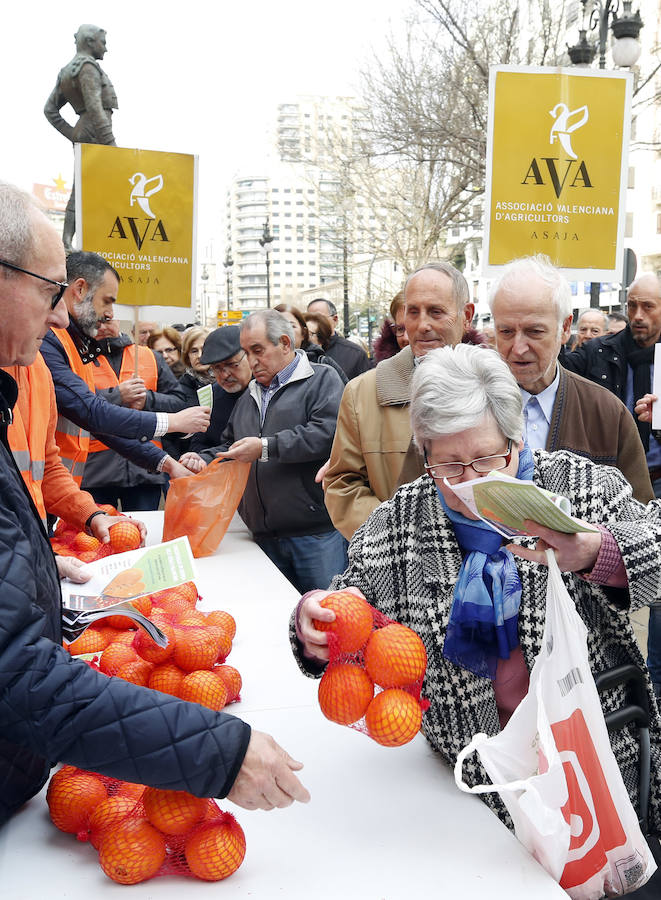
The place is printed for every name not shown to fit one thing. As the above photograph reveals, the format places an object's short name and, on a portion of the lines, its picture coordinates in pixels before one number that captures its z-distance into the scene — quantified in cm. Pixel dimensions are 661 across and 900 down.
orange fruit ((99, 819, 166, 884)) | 139
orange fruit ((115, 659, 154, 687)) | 198
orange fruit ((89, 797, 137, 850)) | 146
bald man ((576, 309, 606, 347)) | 874
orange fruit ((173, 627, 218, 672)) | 199
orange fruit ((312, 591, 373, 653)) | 156
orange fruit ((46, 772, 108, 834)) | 150
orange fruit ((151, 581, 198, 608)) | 261
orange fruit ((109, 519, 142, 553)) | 320
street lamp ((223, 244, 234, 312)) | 3438
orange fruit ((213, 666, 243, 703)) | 208
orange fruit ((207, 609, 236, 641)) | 241
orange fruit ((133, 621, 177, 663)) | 199
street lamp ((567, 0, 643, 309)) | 781
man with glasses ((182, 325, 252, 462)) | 457
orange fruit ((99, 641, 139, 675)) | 203
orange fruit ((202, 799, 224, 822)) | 143
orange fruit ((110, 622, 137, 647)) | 224
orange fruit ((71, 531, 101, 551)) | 313
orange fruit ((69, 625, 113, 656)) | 230
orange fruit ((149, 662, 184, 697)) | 192
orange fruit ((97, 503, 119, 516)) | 356
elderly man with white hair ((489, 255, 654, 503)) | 265
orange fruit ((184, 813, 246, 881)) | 138
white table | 140
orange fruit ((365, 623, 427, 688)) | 152
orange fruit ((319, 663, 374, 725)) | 154
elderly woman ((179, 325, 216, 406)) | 610
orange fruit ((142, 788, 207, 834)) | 140
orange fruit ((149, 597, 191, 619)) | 248
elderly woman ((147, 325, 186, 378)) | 799
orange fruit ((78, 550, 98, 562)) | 301
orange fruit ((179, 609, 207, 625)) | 229
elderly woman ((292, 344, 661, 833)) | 167
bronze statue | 673
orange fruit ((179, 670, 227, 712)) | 186
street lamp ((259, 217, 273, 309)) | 2584
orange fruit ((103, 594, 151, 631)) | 241
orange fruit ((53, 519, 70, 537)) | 338
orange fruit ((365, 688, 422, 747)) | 150
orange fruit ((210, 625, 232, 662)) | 216
